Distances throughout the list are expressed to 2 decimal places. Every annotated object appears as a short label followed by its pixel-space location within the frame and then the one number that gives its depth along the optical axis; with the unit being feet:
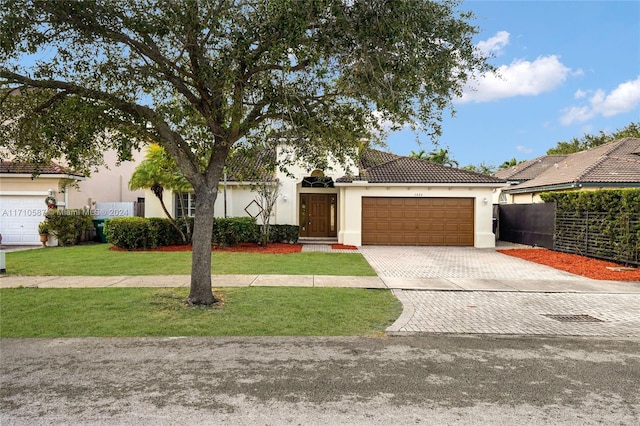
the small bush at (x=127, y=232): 55.88
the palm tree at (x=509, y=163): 141.28
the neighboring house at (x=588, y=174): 63.72
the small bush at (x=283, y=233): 64.69
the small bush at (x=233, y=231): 60.39
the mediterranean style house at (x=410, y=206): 65.21
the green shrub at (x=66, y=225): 60.75
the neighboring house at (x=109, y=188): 72.38
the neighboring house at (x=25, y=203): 63.10
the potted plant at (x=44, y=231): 60.59
